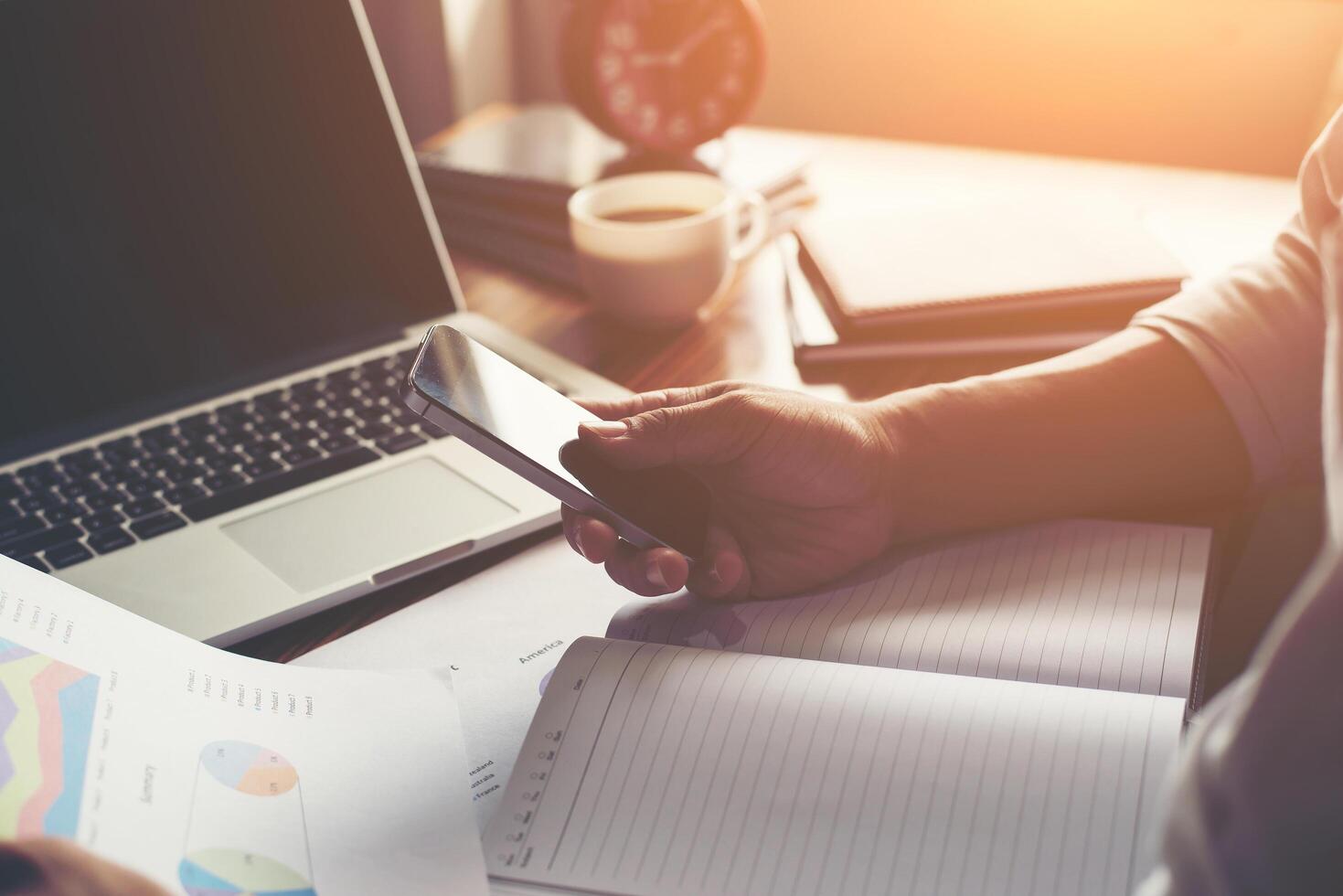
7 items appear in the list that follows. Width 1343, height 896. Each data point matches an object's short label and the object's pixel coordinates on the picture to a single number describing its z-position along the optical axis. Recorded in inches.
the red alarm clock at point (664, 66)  38.0
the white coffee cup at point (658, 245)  31.2
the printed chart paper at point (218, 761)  14.8
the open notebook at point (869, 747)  15.3
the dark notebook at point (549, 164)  37.5
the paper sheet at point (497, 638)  18.9
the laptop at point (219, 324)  23.4
